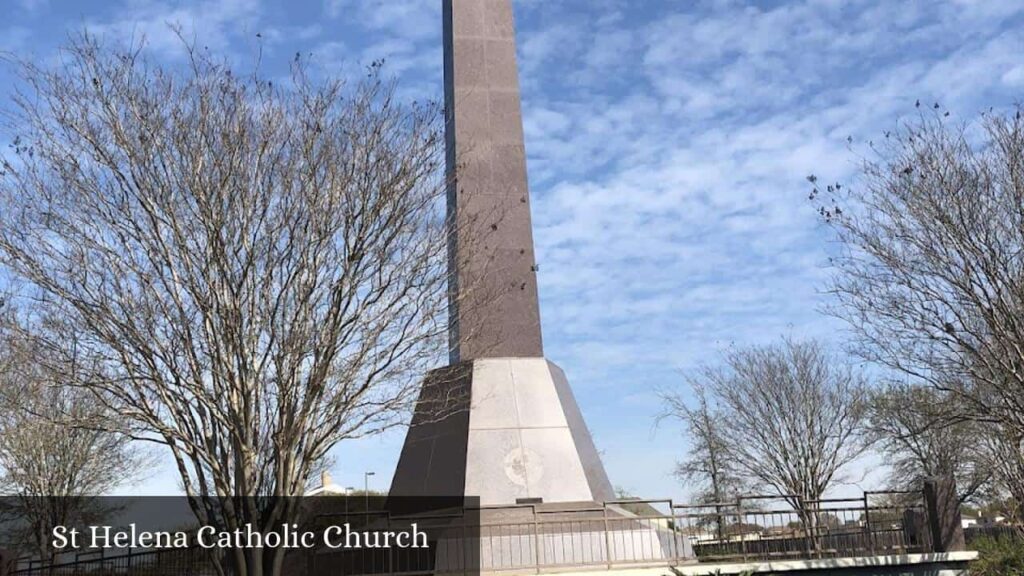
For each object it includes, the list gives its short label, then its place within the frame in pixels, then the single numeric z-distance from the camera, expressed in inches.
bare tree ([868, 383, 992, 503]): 1136.8
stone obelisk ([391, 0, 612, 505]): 592.4
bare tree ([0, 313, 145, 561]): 979.3
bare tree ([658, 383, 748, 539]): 1257.4
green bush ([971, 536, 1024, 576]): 687.7
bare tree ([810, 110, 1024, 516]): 564.4
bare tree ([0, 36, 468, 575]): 422.0
